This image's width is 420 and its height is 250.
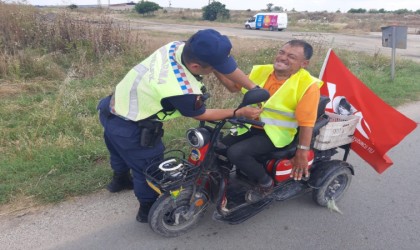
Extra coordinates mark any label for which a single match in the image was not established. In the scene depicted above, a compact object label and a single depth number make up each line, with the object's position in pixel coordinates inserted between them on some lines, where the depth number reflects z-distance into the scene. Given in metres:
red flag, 3.40
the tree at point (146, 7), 56.25
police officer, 2.48
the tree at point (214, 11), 52.25
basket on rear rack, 3.23
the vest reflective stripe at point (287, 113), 3.07
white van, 38.72
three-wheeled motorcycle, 2.82
